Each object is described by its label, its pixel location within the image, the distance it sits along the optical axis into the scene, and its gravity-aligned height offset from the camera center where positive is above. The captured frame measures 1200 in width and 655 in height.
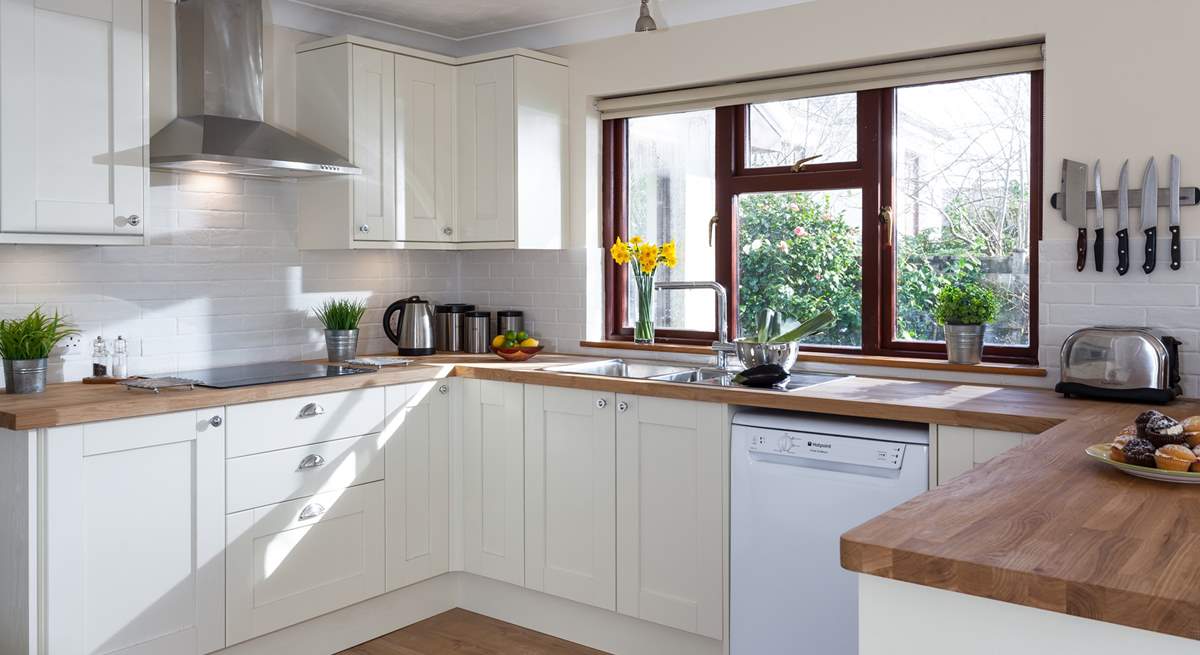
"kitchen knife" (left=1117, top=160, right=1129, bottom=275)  2.99 +0.29
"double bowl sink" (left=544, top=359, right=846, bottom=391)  3.47 -0.22
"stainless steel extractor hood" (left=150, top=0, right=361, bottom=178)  3.44 +0.78
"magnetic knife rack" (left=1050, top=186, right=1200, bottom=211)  2.89 +0.35
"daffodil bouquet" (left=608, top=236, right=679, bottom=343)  4.06 +0.22
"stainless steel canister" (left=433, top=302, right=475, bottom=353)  4.51 -0.05
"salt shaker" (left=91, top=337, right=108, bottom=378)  3.42 -0.15
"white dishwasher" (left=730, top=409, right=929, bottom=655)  2.79 -0.58
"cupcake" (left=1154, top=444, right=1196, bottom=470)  1.82 -0.27
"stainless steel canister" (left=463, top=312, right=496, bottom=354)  4.47 -0.07
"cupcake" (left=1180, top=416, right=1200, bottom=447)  1.88 -0.22
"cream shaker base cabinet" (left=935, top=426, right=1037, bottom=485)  2.64 -0.36
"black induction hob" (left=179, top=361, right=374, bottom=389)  3.34 -0.21
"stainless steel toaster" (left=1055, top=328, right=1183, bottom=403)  2.77 -0.14
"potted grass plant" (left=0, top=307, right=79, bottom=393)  3.03 -0.12
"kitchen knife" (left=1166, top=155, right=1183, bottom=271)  2.91 +0.30
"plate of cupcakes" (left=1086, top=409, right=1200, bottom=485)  1.82 -0.26
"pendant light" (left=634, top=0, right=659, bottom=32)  3.18 +0.94
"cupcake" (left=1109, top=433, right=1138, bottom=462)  1.90 -0.26
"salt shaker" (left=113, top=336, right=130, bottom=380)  3.46 -0.15
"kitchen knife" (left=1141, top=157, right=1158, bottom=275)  2.94 +0.31
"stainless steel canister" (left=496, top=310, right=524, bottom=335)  4.49 -0.02
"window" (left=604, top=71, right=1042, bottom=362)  3.40 +0.43
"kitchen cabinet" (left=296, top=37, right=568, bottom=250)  3.97 +0.72
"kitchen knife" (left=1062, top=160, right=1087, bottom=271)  3.07 +0.36
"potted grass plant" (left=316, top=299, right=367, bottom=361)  4.08 -0.06
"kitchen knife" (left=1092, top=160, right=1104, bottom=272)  3.04 +0.31
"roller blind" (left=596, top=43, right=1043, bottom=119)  3.29 +0.87
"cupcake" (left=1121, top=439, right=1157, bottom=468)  1.85 -0.26
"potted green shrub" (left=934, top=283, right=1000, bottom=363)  3.30 -0.01
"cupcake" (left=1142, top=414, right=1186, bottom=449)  1.88 -0.22
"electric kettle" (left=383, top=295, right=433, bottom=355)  4.24 -0.05
